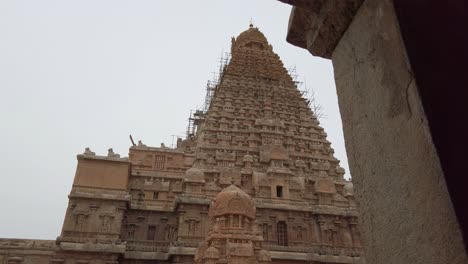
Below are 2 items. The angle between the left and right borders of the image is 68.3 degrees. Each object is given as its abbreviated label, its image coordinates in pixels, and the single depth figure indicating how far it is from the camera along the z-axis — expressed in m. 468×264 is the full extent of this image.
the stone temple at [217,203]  21.19
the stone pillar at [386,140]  1.73
